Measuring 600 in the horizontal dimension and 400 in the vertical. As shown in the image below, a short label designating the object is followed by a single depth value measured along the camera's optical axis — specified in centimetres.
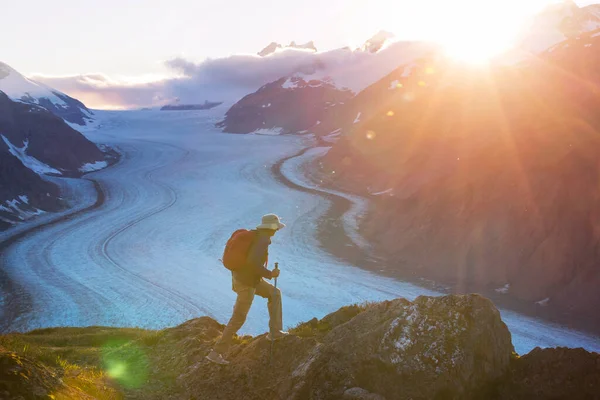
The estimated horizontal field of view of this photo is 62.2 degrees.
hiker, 605
